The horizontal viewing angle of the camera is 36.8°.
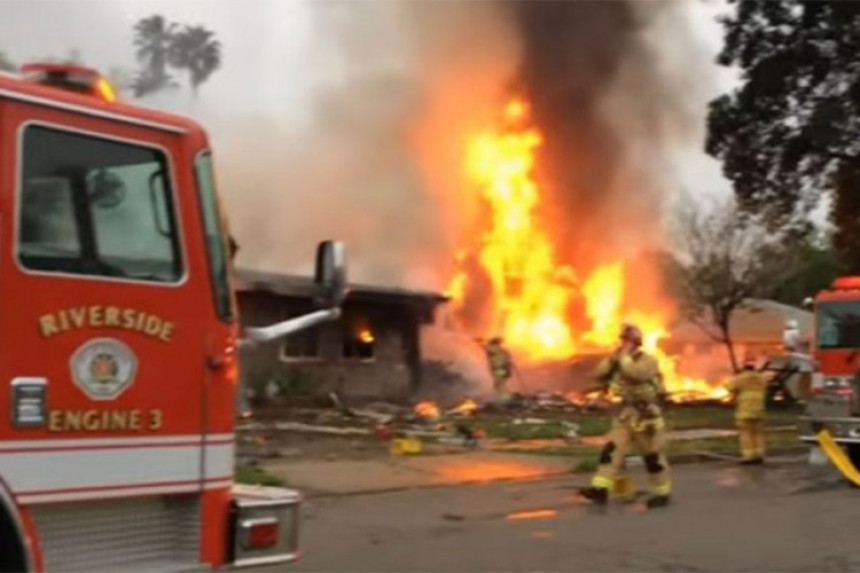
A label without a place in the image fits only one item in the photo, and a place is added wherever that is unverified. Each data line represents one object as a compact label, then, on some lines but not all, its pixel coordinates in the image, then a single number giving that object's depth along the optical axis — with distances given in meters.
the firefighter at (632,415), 11.12
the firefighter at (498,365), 25.84
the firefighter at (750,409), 15.10
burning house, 23.84
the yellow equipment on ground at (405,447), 15.04
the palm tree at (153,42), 55.86
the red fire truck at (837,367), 13.86
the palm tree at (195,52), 58.03
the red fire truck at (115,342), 4.28
